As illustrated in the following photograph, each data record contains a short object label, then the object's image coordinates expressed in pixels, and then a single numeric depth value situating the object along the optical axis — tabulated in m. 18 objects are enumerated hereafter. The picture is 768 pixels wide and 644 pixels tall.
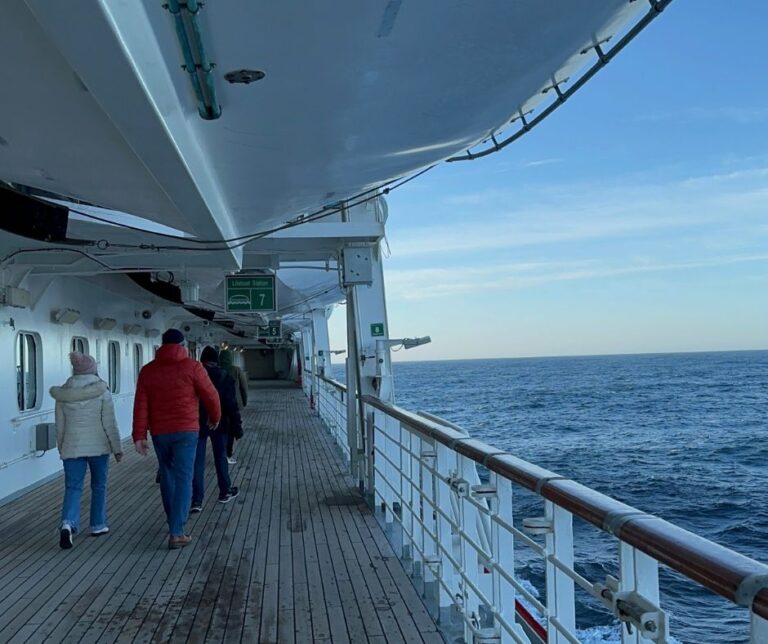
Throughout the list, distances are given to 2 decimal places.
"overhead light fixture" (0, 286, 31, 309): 5.99
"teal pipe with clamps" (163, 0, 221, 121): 1.88
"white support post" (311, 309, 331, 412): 15.45
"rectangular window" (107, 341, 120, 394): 10.26
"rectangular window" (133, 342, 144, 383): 11.60
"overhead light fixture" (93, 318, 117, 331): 9.16
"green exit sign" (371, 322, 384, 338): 6.35
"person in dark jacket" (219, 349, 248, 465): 6.38
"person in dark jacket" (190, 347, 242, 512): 5.45
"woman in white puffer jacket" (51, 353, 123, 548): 4.49
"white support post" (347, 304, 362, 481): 6.50
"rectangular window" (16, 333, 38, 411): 6.71
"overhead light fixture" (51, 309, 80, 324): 7.47
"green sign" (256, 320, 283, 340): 18.93
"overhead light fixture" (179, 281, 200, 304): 8.72
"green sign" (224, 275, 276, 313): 8.91
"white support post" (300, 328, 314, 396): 20.78
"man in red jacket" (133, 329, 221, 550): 4.39
